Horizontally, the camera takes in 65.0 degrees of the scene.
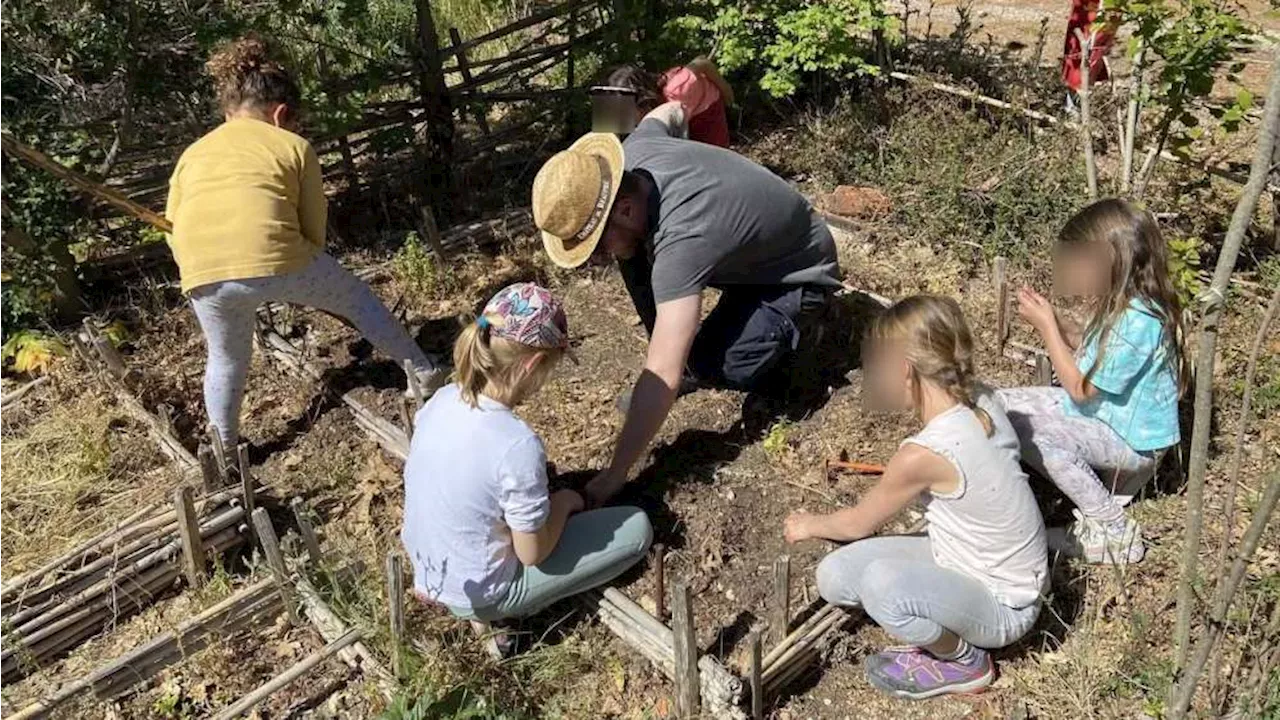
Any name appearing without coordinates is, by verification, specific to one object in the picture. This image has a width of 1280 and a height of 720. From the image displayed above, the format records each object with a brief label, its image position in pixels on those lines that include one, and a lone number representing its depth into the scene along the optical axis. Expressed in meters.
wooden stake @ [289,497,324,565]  3.01
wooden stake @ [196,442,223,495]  3.42
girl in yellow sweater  3.57
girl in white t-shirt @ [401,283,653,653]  2.73
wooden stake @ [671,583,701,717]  2.52
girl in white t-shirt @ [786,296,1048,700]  2.66
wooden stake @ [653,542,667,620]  2.91
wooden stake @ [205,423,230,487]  3.43
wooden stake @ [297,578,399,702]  2.98
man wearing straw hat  3.21
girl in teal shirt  3.13
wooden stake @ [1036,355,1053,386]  3.72
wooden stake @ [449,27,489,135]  5.93
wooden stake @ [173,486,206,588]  3.17
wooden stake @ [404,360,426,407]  3.79
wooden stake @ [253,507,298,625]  2.92
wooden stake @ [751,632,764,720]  2.62
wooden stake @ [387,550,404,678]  2.72
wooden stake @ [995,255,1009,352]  4.12
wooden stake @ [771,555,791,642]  2.74
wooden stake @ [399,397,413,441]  3.75
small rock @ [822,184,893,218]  5.38
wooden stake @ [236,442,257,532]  3.40
